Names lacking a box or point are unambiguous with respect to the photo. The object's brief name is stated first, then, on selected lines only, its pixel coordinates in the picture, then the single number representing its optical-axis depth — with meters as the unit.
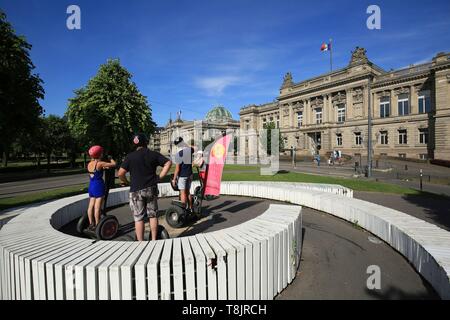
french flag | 51.46
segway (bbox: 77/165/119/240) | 5.57
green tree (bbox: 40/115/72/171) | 41.44
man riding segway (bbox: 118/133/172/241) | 4.43
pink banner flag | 6.86
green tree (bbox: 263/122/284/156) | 49.56
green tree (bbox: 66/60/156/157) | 14.02
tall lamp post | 21.01
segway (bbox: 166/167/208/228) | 6.87
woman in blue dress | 5.69
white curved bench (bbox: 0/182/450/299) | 2.84
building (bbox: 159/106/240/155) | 115.19
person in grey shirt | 6.73
